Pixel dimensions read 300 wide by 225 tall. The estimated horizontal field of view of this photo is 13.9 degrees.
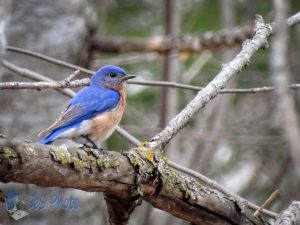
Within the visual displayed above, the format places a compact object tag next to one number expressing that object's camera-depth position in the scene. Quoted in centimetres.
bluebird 851
